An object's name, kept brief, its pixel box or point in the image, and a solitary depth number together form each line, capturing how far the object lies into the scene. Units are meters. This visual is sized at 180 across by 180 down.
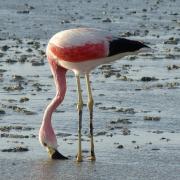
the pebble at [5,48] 20.62
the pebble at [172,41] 22.35
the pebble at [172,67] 18.12
